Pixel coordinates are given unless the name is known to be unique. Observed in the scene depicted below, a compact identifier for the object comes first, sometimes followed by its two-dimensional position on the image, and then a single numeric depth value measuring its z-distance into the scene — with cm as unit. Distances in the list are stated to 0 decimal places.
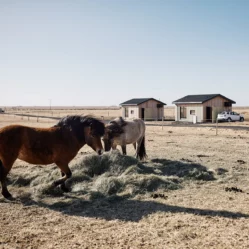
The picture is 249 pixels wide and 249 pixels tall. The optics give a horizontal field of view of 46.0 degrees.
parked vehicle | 3562
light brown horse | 1150
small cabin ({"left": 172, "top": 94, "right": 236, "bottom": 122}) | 3584
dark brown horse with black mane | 733
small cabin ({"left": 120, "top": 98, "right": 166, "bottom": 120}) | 4078
